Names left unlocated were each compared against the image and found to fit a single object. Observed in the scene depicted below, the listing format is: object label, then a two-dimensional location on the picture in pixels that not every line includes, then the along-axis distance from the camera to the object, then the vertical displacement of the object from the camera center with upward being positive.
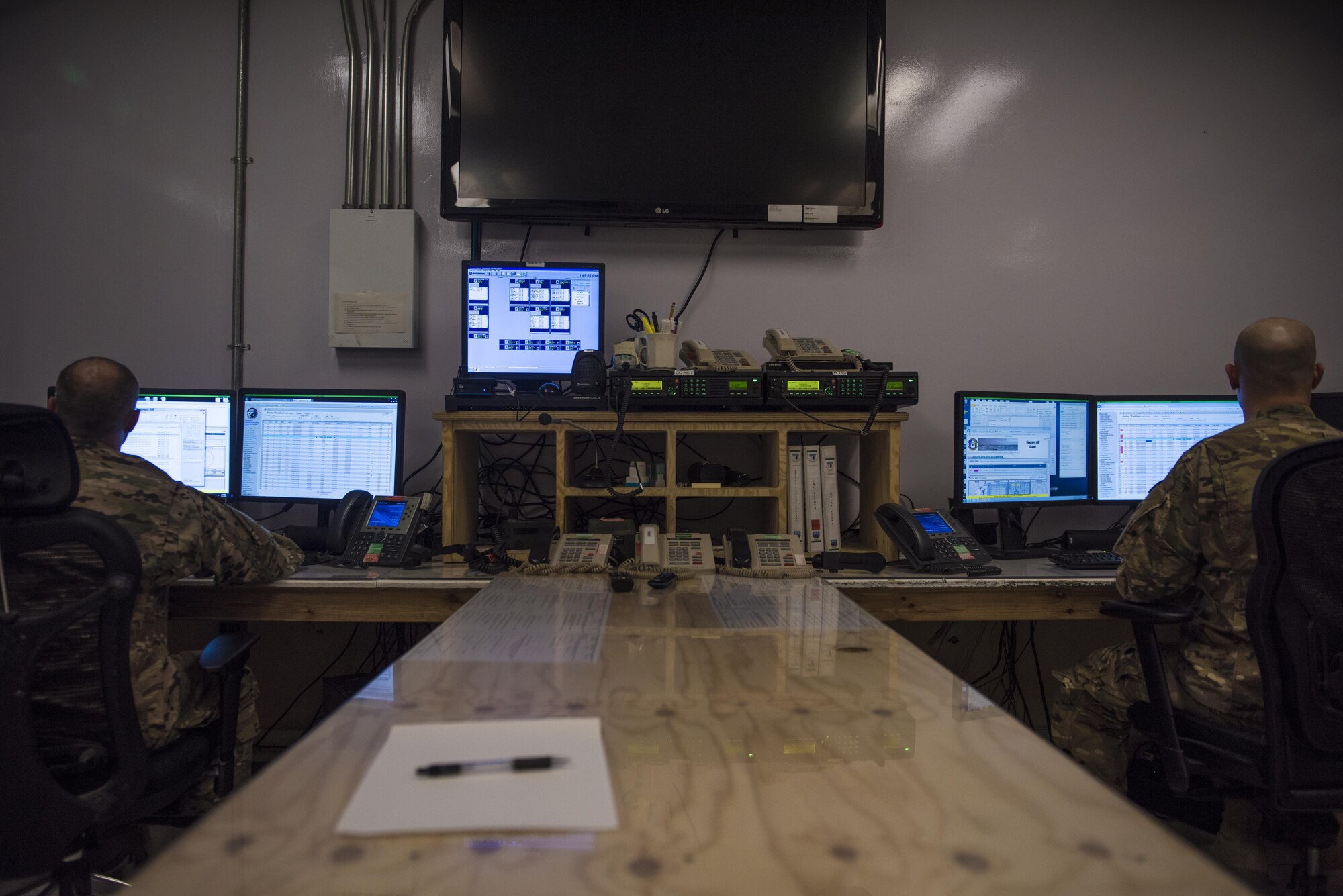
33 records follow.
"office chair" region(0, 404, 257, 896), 1.15 -0.36
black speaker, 2.06 +0.19
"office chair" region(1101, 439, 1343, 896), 1.22 -0.31
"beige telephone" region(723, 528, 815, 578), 1.76 -0.24
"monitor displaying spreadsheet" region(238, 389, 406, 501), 2.16 -0.02
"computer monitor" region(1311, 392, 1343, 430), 2.25 +0.15
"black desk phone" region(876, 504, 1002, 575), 1.91 -0.23
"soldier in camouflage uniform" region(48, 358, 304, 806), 1.39 -0.17
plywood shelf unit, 2.02 +0.04
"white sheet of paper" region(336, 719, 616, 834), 0.54 -0.26
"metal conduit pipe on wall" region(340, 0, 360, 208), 2.46 +1.07
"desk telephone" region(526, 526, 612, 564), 1.80 -0.24
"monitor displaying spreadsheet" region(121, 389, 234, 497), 2.15 +0.02
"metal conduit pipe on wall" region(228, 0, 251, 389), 2.49 +0.78
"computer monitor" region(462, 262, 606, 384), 2.27 +0.38
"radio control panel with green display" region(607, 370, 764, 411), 1.97 +0.15
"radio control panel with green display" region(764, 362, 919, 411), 1.99 +0.16
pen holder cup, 2.03 +0.26
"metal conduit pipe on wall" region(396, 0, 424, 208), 2.47 +1.06
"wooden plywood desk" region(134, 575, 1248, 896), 0.48 -0.26
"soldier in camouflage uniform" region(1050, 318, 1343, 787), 1.39 -0.16
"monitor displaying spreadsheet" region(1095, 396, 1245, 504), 2.28 +0.06
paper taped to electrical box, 2.46 +0.42
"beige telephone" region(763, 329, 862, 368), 2.04 +0.27
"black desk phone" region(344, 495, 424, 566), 1.93 -0.22
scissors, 2.23 +0.40
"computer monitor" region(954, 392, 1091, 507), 2.14 +0.01
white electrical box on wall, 2.46 +0.57
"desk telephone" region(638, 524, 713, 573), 1.79 -0.24
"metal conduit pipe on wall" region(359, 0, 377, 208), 2.46 +1.11
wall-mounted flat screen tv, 2.40 +1.06
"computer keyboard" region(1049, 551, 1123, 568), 1.97 -0.27
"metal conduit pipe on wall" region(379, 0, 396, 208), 2.48 +1.12
